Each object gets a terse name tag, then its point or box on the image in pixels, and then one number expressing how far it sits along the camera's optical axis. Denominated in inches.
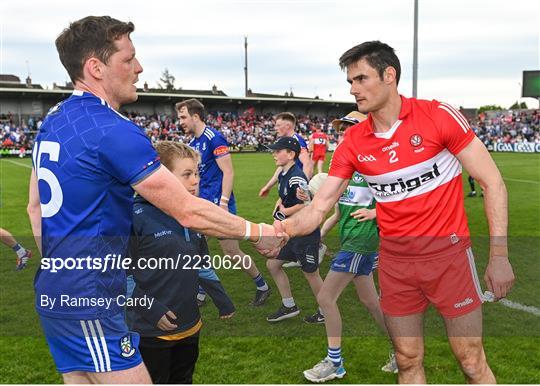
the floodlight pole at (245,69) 2834.6
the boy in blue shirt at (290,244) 213.4
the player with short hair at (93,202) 92.4
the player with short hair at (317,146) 778.5
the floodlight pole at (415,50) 877.8
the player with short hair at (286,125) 356.8
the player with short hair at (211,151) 281.0
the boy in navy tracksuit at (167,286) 121.0
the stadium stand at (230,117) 1846.7
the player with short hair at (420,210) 125.4
